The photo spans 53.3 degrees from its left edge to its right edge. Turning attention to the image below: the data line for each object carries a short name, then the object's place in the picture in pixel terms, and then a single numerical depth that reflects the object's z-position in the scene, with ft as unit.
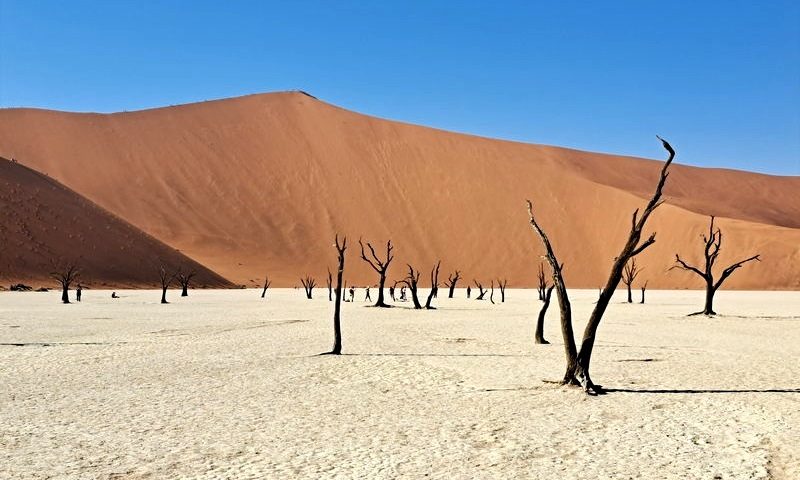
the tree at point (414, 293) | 118.01
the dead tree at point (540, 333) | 64.28
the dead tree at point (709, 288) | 103.66
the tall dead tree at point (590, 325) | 39.29
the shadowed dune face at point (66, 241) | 189.88
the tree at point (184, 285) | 161.64
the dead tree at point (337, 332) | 54.00
